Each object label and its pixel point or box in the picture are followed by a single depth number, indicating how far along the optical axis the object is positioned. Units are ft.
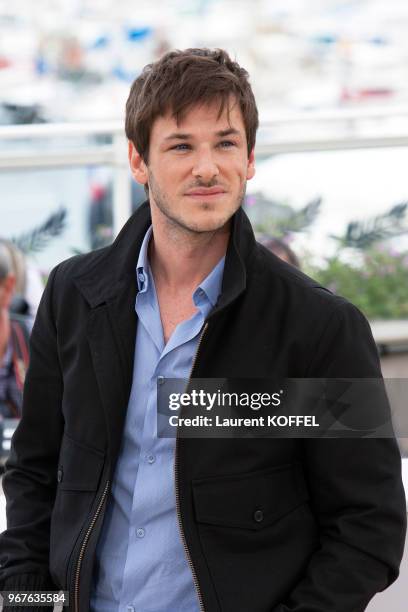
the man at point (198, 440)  9.55
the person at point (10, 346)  26.91
